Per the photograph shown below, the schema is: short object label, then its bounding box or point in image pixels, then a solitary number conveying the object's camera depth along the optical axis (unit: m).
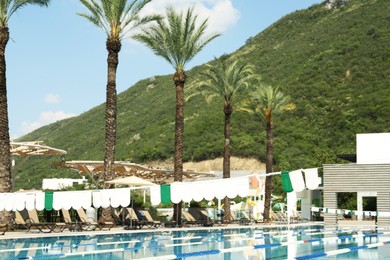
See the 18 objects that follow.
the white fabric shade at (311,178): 18.34
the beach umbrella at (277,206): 51.23
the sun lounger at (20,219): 26.85
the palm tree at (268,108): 40.84
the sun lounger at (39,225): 25.61
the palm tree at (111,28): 29.80
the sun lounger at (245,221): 37.85
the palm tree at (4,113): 25.56
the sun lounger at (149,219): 30.28
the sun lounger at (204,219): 33.91
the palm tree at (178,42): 34.08
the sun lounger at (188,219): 33.59
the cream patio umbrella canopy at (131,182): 28.42
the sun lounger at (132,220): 28.95
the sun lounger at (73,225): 26.83
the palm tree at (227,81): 39.38
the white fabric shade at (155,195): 21.83
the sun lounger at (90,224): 27.72
